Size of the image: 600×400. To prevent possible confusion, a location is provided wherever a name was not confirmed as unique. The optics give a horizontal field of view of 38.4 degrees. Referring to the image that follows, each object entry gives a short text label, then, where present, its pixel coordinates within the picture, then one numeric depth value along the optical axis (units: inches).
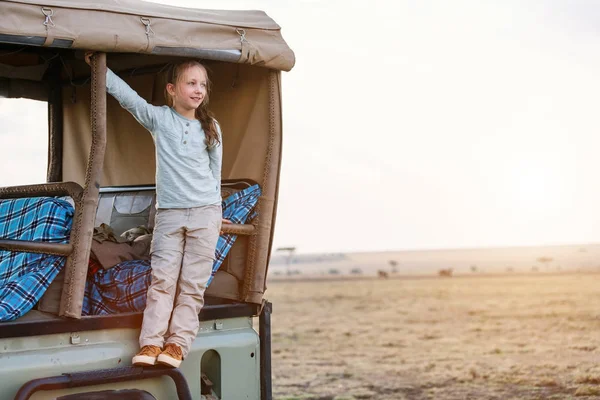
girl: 169.2
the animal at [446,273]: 2614.7
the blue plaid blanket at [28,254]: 161.6
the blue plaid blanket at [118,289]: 176.9
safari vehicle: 159.0
